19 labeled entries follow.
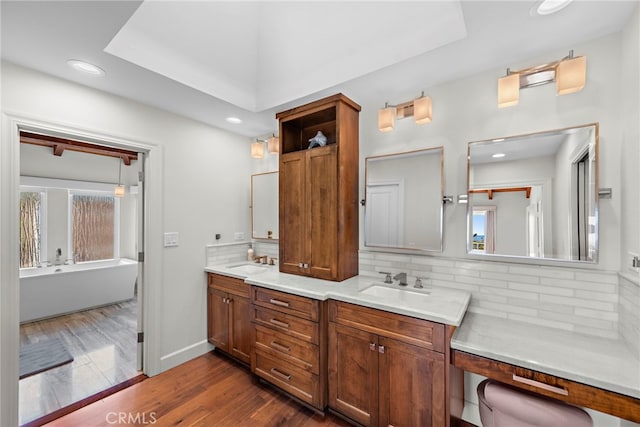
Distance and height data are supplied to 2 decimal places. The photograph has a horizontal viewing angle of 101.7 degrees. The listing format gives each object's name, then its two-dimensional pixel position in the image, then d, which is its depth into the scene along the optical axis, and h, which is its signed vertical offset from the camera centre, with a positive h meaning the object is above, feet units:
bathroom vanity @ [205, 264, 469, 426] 5.02 -2.98
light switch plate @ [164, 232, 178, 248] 8.60 -0.82
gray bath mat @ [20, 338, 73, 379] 8.31 -4.92
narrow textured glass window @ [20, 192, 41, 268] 14.16 -0.79
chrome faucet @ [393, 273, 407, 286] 6.80 -1.64
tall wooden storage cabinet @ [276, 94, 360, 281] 7.40 +0.60
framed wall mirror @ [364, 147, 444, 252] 6.97 +0.41
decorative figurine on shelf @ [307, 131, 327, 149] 8.02 +2.31
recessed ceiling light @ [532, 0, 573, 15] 4.39 +3.60
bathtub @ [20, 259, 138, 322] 12.00 -3.71
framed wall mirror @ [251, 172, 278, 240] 10.51 +0.38
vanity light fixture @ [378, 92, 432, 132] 6.46 +2.72
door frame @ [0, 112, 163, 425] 5.74 -0.78
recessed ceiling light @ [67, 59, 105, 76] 6.00 +3.51
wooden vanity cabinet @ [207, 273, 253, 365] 8.34 -3.45
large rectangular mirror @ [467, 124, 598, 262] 5.26 +0.45
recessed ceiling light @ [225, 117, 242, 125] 9.39 +3.48
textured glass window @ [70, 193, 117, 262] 15.84 -0.75
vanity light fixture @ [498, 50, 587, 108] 4.89 +2.81
